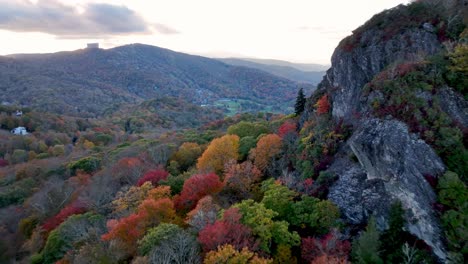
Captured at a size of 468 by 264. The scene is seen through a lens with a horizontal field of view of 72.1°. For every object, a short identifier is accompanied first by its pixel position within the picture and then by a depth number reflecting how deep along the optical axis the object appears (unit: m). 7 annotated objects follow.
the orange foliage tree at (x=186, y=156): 52.00
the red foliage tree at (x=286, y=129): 42.97
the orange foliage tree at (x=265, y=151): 38.78
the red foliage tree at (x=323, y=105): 38.47
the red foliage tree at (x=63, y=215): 38.77
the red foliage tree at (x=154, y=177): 40.42
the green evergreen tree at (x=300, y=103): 51.16
